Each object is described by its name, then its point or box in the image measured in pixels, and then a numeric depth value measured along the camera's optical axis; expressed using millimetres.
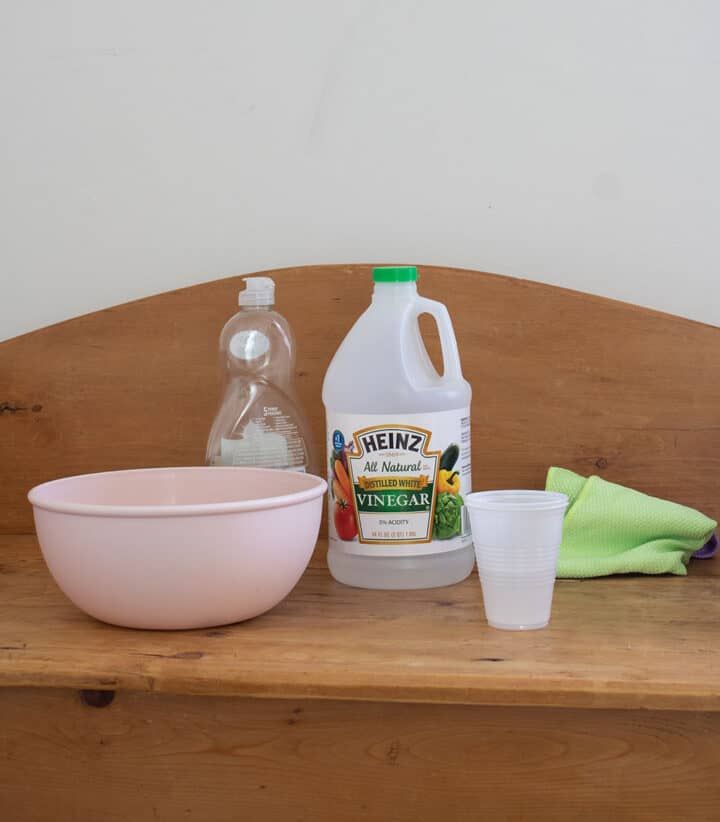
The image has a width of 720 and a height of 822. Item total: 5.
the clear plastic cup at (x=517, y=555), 840
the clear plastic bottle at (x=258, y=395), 1098
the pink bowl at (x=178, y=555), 822
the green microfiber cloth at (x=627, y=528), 1056
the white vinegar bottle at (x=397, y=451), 972
